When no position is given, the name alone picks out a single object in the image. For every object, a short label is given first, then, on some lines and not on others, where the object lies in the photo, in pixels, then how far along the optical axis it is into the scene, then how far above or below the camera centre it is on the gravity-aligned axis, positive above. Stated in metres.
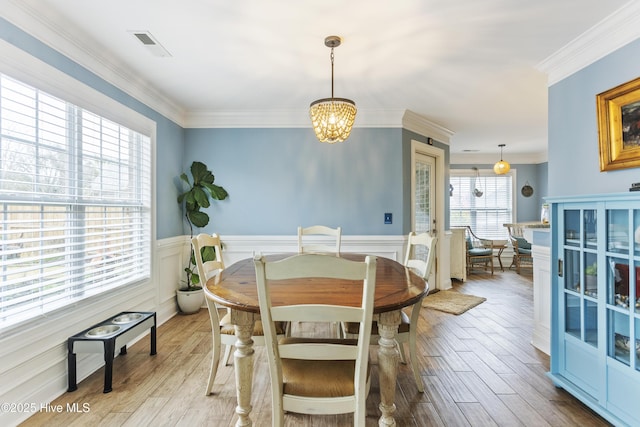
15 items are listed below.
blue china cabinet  1.66 -0.51
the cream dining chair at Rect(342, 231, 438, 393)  2.01 -0.72
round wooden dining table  1.47 -0.42
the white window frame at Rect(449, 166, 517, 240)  7.17 +0.63
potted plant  3.74 +0.10
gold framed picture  2.00 +0.58
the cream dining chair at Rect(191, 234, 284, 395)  1.97 -0.73
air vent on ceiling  2.26 +1.28
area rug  3.93 -1.14
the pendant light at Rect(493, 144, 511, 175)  6.04 +0.90
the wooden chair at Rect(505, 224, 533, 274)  6.30 -0.67
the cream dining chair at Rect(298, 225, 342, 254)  3.07 -0.27
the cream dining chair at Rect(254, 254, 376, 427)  1.21 -0.55
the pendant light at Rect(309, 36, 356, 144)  2.20 +0.69
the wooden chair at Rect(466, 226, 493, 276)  6.09 -0.70
